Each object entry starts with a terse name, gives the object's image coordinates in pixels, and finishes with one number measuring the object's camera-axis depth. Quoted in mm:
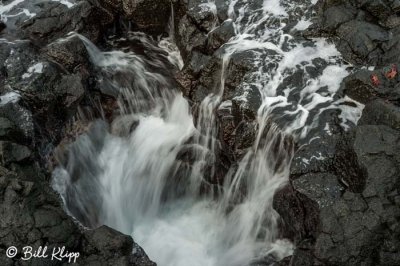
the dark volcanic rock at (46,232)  6605
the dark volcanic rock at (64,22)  10148
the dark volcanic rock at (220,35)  9712
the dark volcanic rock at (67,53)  9641
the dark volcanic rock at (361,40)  8547
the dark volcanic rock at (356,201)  6301
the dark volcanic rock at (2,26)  10373
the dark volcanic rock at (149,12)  10805
